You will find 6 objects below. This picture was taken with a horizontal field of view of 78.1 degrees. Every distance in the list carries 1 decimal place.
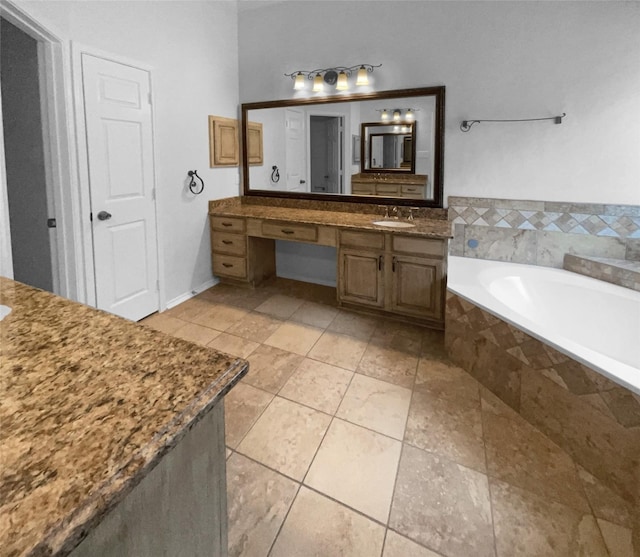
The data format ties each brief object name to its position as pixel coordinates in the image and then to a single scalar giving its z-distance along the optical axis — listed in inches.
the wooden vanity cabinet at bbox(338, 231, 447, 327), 117.6
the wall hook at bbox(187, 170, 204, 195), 142.0
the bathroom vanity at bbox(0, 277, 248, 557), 19.9
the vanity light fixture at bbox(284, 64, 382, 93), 135.3
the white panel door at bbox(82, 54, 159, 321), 106.8
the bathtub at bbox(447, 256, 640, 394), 91.5
